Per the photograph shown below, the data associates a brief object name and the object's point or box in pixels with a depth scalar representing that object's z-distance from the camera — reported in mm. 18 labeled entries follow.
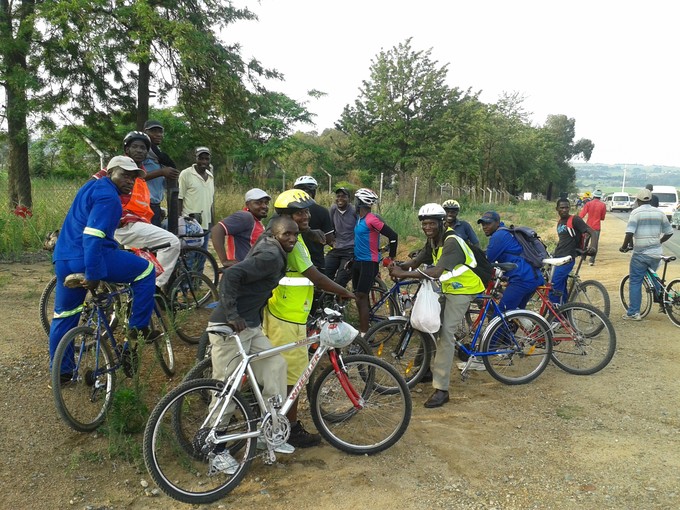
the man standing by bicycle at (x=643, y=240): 7406
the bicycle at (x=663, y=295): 7414
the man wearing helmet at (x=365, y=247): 5805
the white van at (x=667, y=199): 26719
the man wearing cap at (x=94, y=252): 3652
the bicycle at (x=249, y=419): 3107
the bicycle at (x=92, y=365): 3684
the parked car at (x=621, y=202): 44000
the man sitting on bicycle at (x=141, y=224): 4766
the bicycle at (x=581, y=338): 5385
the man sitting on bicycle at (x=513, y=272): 5492
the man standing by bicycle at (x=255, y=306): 3166
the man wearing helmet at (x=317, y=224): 5598
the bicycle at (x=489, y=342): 4883
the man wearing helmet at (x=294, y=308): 3676
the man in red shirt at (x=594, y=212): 11273
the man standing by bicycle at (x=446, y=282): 4512
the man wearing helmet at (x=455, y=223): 6352
